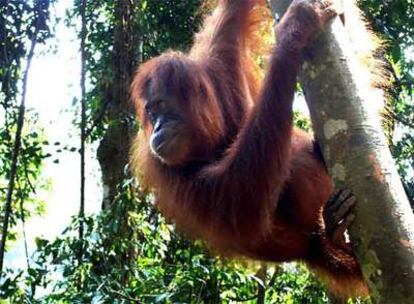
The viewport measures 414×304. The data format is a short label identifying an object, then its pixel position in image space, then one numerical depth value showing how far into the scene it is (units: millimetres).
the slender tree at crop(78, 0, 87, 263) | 4125
